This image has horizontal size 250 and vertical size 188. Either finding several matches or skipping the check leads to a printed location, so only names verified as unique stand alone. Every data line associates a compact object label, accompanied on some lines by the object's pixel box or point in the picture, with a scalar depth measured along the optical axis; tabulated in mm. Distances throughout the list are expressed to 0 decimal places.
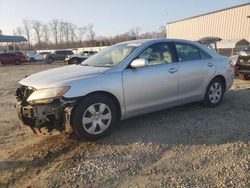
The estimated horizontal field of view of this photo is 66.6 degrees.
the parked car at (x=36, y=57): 29267
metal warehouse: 19797
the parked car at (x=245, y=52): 6758
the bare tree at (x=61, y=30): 70677
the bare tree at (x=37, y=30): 72082
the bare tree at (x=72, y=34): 69874
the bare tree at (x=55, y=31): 71520
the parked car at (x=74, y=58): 19490
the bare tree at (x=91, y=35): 67745
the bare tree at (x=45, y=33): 72644
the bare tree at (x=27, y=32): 72580
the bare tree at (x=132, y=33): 65372
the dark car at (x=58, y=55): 25042
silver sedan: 2803
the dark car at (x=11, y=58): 23211
